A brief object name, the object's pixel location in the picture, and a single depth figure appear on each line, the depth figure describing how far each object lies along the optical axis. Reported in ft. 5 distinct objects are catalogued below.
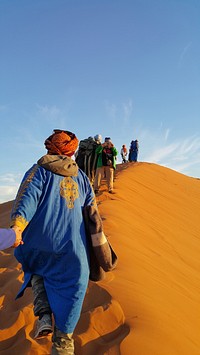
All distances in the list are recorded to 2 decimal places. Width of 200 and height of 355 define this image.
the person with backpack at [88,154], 32.53
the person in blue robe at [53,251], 7.16
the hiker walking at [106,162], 33.37
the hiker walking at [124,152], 66.92
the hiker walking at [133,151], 66.61
